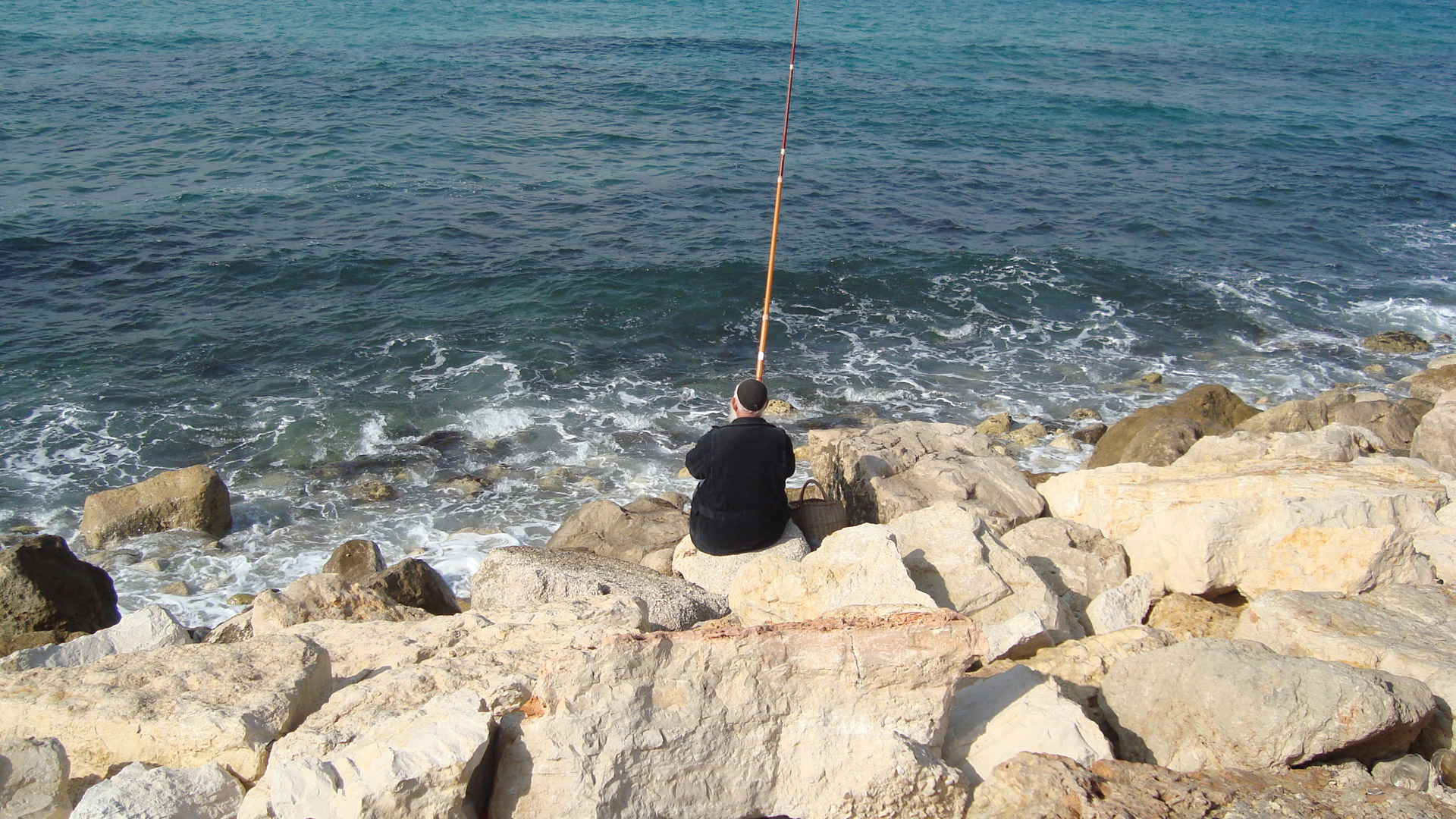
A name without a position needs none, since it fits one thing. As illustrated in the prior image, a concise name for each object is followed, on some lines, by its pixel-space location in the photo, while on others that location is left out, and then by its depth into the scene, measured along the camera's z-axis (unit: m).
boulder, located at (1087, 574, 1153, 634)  4.84
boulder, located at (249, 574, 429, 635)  5.31
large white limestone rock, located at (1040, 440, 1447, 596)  4.91
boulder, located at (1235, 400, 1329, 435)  8.75
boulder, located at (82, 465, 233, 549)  8.70
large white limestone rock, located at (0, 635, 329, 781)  3.50
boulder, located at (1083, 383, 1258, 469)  8.41
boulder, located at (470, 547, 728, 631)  5.03
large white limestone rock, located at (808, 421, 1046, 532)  6.31
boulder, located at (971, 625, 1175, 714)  4.11
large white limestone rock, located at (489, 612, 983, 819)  3.21
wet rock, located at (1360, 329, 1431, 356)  13.24
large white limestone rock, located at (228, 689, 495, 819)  2.96
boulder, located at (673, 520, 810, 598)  5.41
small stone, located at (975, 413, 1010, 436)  10.73
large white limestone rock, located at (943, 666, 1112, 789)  3.47
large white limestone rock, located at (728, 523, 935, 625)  4.57
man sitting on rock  5.31
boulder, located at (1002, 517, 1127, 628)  5.35
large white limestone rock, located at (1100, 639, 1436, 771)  3.52
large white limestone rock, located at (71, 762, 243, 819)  3.03
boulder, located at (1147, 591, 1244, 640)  4.86
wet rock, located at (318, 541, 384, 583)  7.67
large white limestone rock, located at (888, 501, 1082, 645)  4.81
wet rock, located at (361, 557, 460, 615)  6.27
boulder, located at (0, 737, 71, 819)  3.21
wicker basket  5.88
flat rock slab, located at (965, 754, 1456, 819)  3.15
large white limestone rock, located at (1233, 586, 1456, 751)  3.96
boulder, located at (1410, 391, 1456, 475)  7.12
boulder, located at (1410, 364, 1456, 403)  10.69
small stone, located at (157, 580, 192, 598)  7.96
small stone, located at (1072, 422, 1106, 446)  10.47
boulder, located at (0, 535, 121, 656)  6.10
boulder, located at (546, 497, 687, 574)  6.83
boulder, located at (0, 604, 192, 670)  4.85
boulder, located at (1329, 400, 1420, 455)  8.44
